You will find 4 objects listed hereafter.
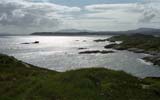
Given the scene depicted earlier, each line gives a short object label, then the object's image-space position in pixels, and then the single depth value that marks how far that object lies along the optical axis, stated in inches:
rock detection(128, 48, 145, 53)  4898.6
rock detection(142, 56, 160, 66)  3318.4
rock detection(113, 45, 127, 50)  5646.2
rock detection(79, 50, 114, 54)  4952.3
